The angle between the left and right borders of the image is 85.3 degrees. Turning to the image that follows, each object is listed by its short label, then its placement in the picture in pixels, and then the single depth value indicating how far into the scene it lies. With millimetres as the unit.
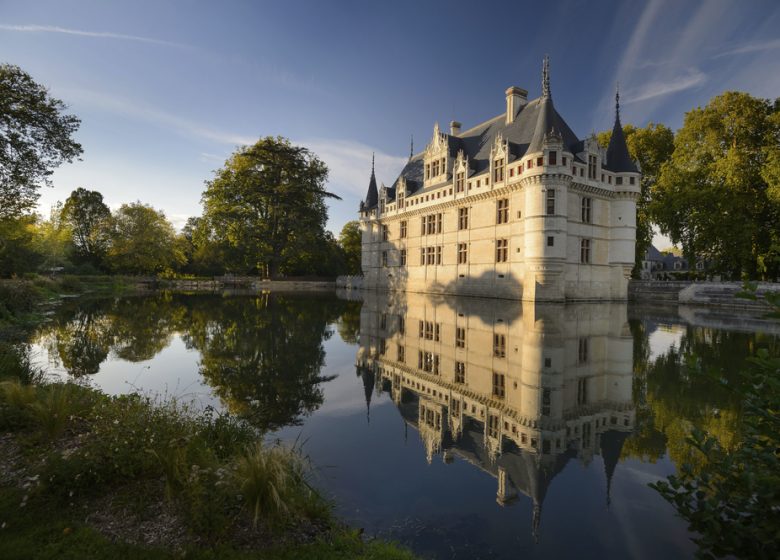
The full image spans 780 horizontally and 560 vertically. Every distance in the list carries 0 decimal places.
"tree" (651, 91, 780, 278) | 29469
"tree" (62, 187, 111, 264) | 53969
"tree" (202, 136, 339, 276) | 44719
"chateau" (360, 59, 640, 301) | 26391
